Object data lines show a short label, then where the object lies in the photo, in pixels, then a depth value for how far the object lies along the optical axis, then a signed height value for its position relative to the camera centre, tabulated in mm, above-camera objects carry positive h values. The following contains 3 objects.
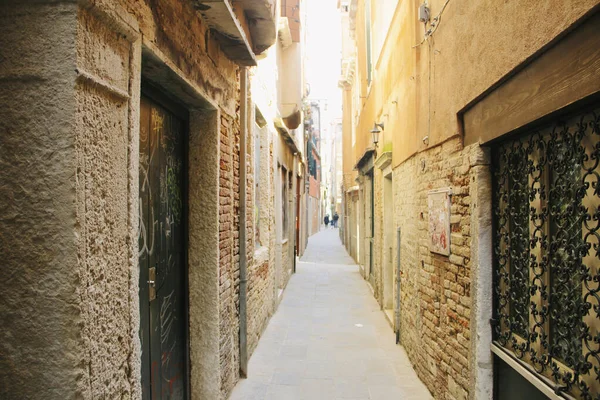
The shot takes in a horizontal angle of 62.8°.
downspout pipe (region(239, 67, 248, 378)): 5062 -248
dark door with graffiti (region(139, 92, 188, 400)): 3172 -291
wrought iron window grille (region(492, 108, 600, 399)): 2305 -242
